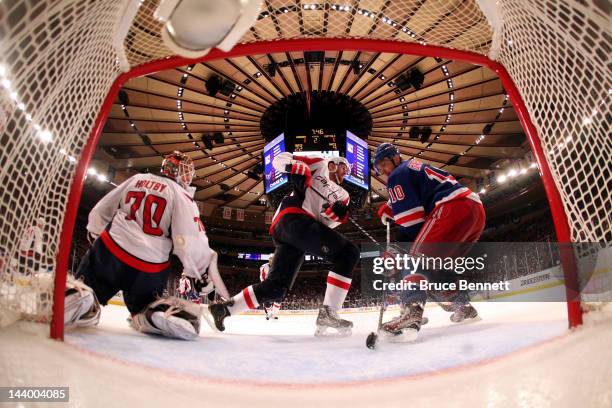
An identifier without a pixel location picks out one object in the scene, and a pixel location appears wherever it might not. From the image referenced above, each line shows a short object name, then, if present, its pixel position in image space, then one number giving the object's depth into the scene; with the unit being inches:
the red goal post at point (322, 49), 47.5
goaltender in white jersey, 77.2
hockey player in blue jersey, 80.6
